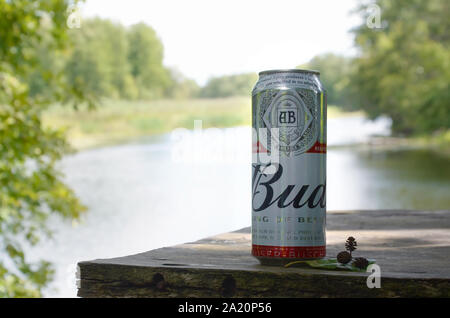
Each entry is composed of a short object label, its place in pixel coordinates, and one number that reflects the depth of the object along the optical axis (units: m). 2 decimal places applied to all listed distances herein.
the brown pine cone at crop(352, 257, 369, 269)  0.76
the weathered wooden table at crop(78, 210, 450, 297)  0.73
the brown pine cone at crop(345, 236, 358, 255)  0.83
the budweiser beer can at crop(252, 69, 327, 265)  0.80
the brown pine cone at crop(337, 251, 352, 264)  0.79
